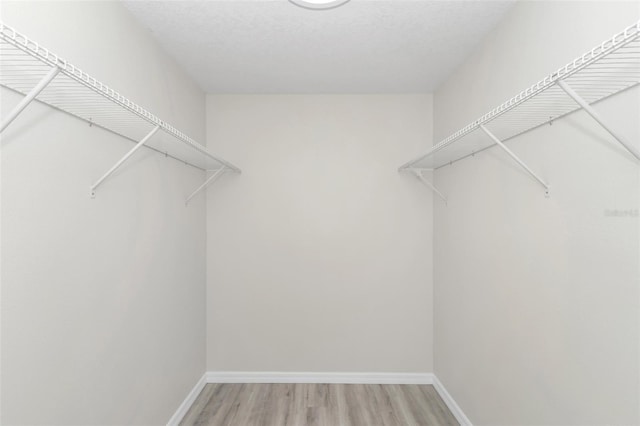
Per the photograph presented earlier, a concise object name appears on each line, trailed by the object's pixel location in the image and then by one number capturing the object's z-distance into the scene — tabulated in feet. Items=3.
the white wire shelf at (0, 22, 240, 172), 2.97
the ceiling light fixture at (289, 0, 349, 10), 5.55
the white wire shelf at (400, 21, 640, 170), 2.98
